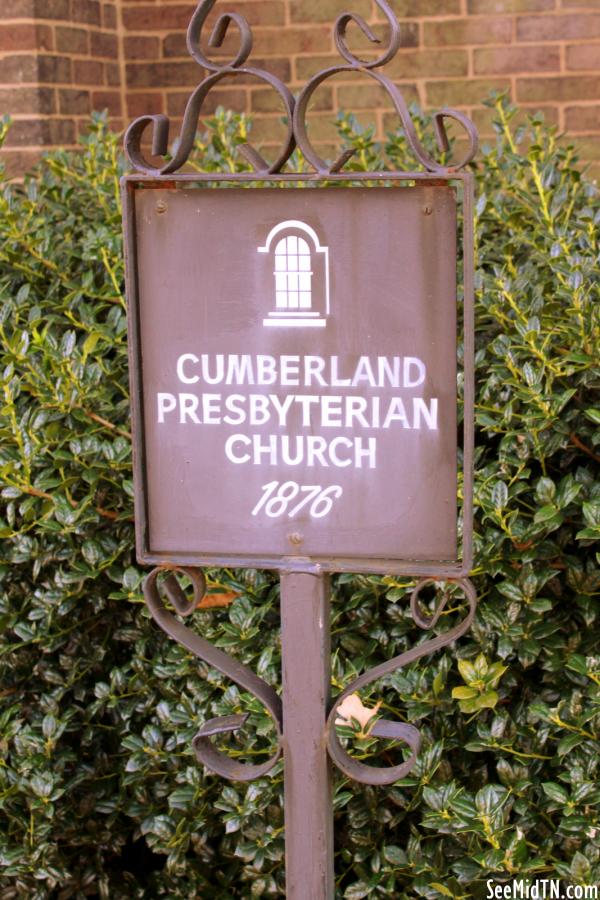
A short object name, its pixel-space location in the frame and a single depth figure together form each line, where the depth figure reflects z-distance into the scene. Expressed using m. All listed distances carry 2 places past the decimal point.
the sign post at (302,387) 2.17
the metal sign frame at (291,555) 2.15
